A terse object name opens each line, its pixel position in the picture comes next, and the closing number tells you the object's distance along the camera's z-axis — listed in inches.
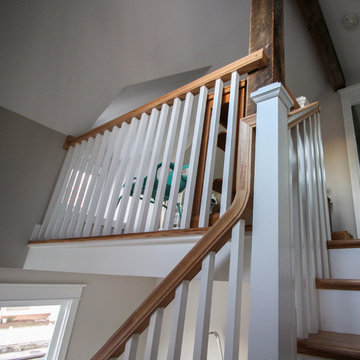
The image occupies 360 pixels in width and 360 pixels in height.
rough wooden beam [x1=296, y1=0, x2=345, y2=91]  113.7
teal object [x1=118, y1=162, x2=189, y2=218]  74.1
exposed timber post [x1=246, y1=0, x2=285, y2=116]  49.6
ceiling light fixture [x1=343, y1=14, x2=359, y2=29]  119.9
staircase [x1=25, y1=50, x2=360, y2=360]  28.3
